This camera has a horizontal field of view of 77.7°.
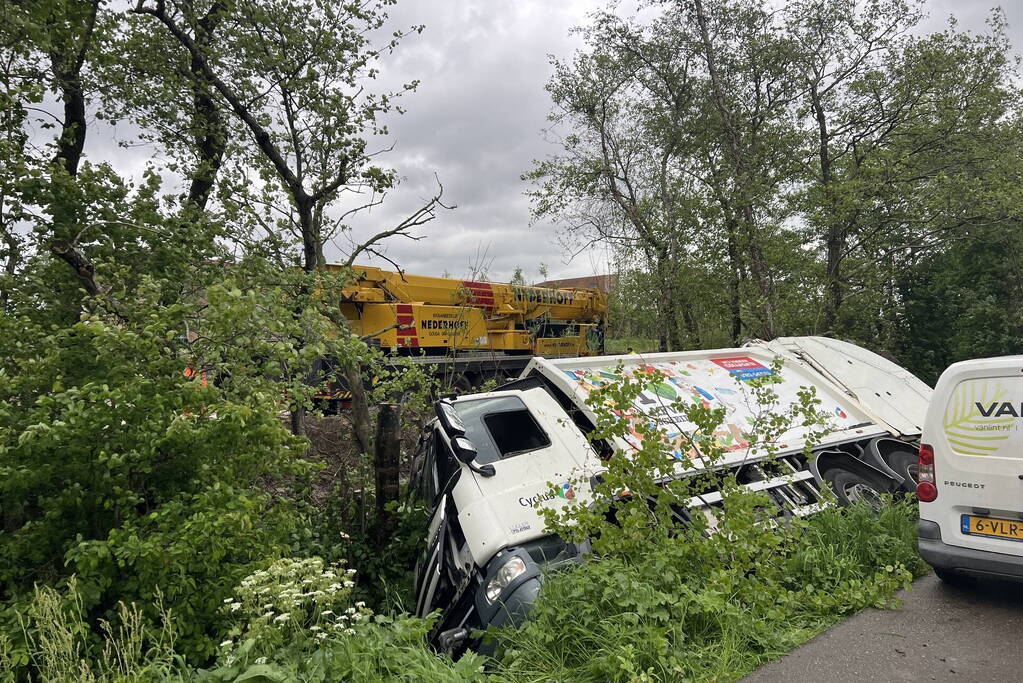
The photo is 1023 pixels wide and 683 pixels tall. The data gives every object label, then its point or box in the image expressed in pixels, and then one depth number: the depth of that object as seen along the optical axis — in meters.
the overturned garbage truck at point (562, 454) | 4.47
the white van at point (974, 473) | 3.97
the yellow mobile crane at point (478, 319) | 13.34
